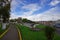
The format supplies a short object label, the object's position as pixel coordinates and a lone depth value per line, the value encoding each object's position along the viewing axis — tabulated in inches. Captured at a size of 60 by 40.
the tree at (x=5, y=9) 290.0
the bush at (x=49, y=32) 152.8
